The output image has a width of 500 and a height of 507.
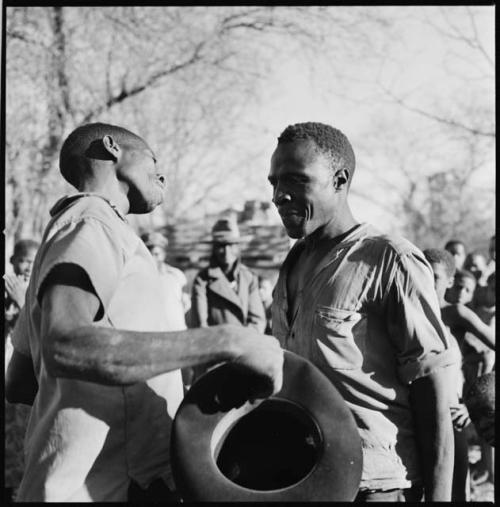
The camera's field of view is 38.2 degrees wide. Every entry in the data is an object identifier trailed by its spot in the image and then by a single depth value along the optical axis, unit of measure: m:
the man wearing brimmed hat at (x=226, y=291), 7.02
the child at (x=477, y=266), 8.02
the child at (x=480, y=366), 5.98
